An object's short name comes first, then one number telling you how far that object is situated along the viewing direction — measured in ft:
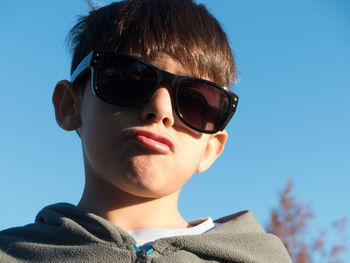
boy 2.09
